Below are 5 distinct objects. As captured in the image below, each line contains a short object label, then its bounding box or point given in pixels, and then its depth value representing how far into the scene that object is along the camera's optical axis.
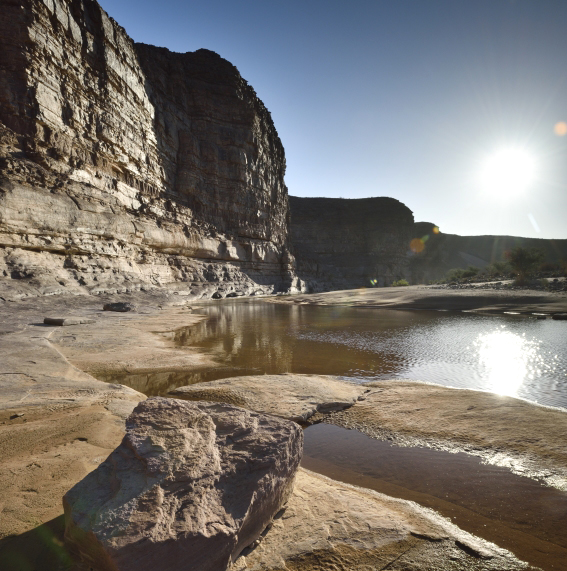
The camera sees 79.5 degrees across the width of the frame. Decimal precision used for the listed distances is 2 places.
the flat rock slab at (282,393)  3.94
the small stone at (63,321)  8.78
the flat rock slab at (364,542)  1.72
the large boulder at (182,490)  1.38
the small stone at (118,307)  13.09
